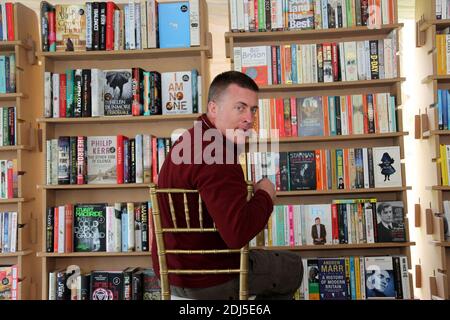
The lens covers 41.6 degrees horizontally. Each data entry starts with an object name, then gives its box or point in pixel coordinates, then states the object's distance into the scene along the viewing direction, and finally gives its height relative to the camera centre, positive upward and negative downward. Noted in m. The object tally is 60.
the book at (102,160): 3.62 +0.13
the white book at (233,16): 3.56 +0.97
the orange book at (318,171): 3.52 +0.02
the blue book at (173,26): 3.61 +0.93
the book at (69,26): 3.64 +0.96
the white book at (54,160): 3.58 +0.14
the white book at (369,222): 3.46 -0.28
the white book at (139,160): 3.57 +0.12
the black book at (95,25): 3.61 +0.95
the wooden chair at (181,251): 1.63 -0.20
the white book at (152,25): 3.60 +0.94
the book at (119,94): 3.62 +0.53
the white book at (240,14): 3.55 +0.98
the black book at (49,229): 3.55 -0.28
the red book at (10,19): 3.62 +1.01
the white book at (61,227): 3.54 -0.27
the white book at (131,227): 3.52 -0.28
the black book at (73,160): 3.58 +0.13
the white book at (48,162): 3.58 +0.13
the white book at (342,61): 3.54 +0.68
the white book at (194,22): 3.59 +0.95
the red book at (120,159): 3.60 +0.13
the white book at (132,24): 3.61 +0.95
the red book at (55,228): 3.55 -0.27
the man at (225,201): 1.61 -0.07
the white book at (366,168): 3.49 +0.03
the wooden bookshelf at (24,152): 3.60 +0.20
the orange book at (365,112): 3.51 +0.36
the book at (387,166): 3.47 +0.04
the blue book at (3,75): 3.64 +0.67
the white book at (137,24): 3.61 +0.95
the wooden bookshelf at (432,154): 3.45 +0.11
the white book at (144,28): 3.60 +0.92
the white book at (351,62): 3.54 +0.67
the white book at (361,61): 3.53 +0.67
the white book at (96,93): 3.59 +0.54
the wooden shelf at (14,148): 3.58 +0.22
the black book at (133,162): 3.59 +0.11
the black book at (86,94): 3.60 +0.53
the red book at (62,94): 3.62 +0.54
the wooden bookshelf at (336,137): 3.48 +0.23
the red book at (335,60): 3.54 +0.68
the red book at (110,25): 3.60 +0.95
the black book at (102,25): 3.61 +0.95
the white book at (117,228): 3.54 -0.28
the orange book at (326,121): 3.53 +0.32
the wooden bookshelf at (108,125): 3.59 +0.35
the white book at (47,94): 3.60 +0.54
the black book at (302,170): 3.52 +0.03
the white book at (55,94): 3.61 +0.54
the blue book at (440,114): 3.47 +0.34
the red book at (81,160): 3.58 +0.13
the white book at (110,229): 3.53 -0.29
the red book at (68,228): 3.54 -0.28
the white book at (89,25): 3.61 +0.95
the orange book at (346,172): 3.50 +0.01
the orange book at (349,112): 3.52 +0.37
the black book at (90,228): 3.55 -0.28
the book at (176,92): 3.60 +0.53
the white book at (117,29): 3.62 +0.93
